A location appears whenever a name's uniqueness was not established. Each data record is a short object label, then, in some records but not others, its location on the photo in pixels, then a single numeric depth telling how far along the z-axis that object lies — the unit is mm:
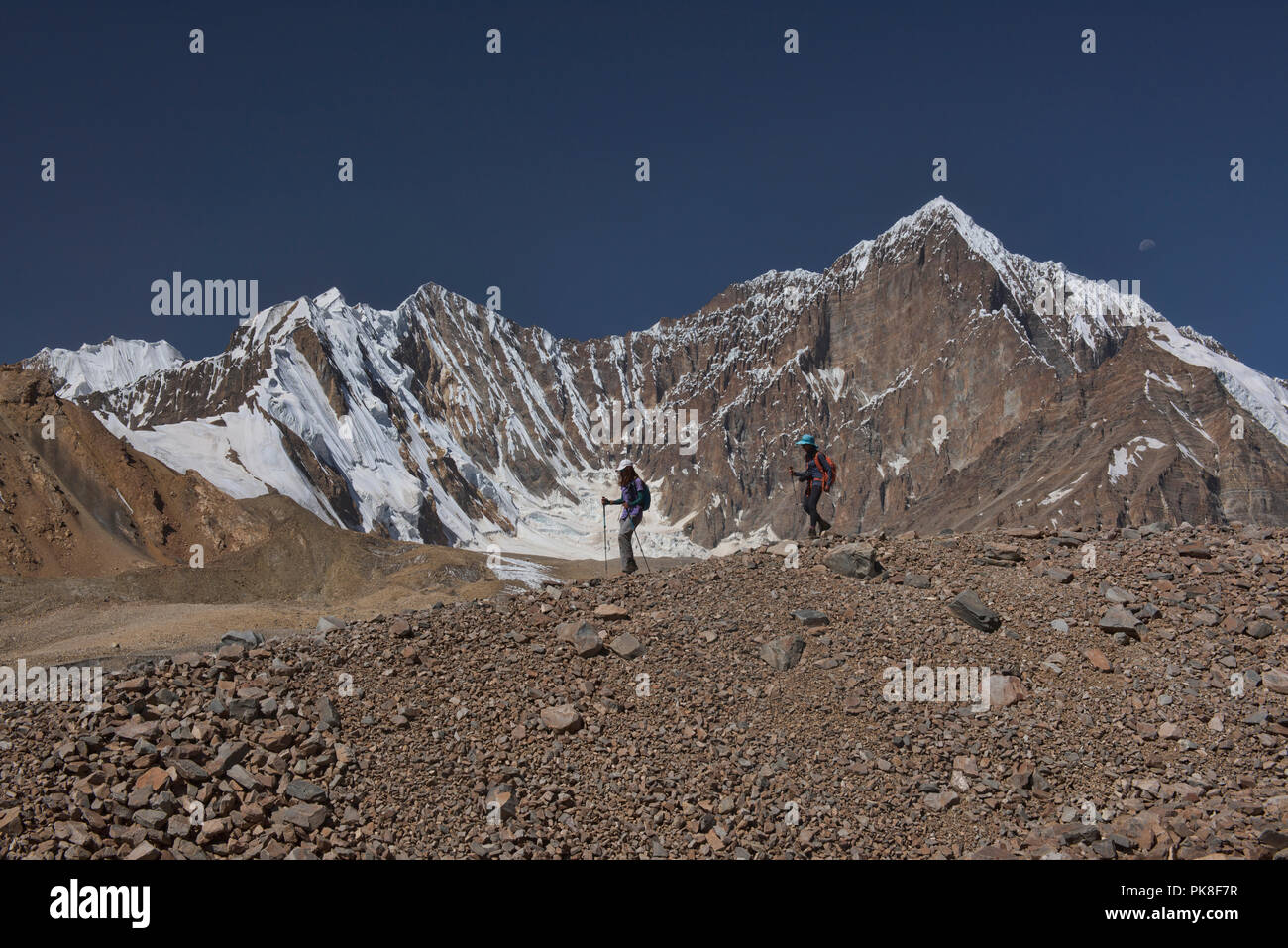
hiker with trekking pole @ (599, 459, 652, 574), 14812
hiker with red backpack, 14984
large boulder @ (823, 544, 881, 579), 12742
